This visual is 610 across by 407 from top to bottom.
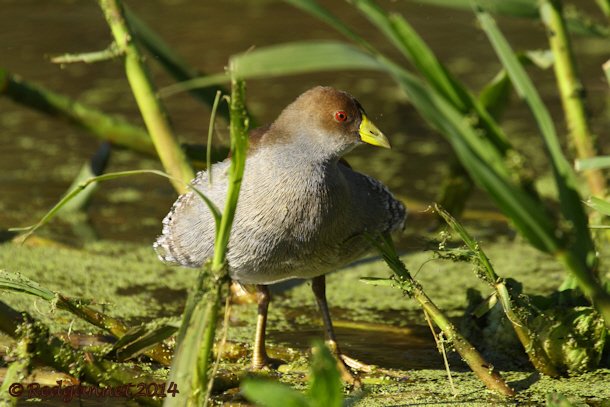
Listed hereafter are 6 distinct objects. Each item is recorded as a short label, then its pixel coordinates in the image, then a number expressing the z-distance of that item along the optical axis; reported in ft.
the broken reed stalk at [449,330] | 18.03
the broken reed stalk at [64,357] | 15.31
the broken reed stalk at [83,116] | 26.68
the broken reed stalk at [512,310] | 17.26
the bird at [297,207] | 19.51
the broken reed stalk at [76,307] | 15.93
